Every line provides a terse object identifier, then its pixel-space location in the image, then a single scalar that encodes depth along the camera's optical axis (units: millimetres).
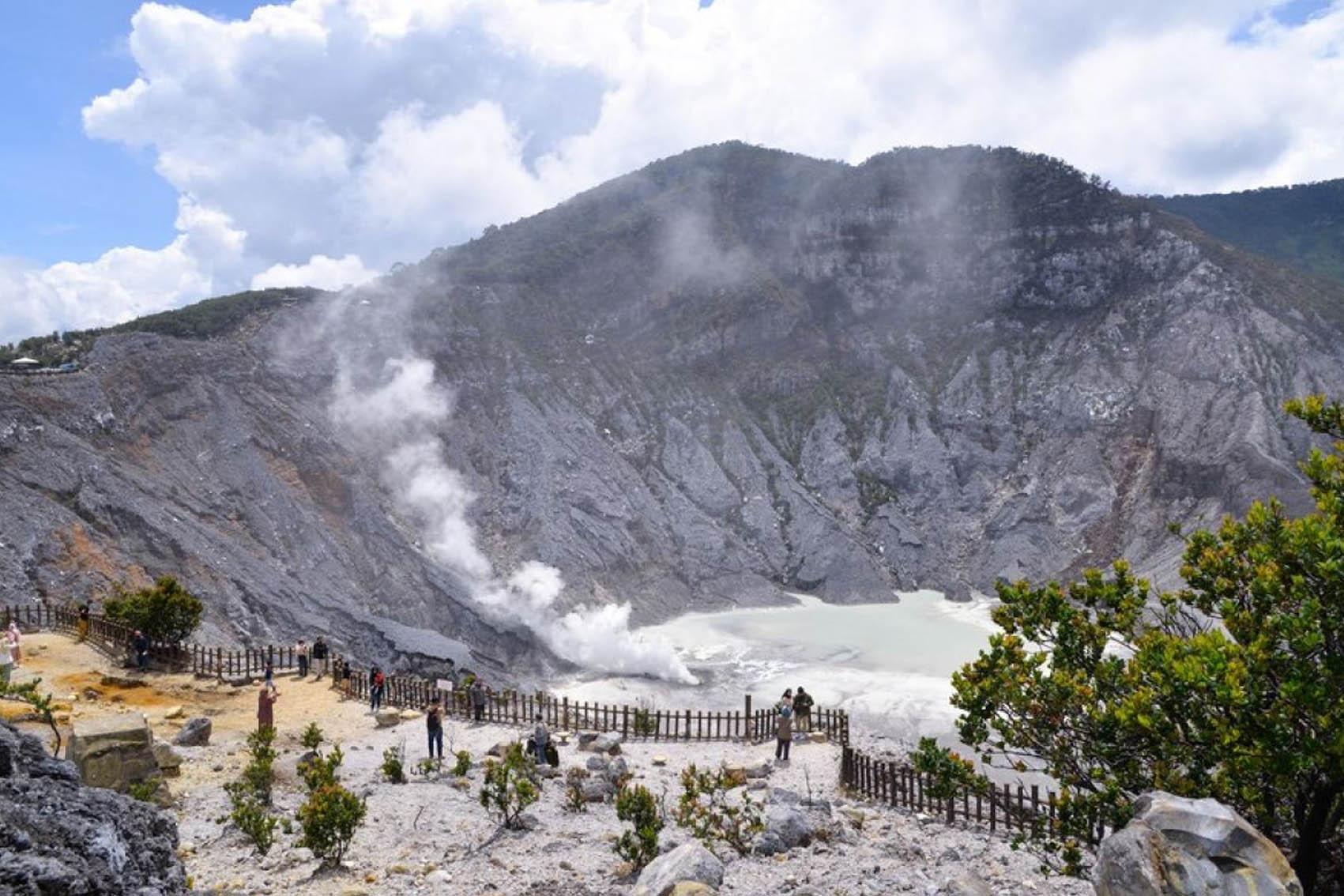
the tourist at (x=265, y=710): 18547
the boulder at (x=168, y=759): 15719
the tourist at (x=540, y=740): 17766
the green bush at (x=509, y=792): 13353
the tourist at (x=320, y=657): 26109
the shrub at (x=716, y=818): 12738
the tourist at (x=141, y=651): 23688
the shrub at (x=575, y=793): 14914
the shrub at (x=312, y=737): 16906
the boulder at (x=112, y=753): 13023
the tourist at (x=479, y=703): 22812
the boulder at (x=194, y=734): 18062
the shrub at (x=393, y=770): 16016
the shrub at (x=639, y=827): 11586
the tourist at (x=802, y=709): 22750
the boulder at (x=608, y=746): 20375
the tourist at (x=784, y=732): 20438
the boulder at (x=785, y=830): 12938
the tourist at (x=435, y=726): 17828
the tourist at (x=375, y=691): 22594
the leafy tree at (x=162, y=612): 24594
